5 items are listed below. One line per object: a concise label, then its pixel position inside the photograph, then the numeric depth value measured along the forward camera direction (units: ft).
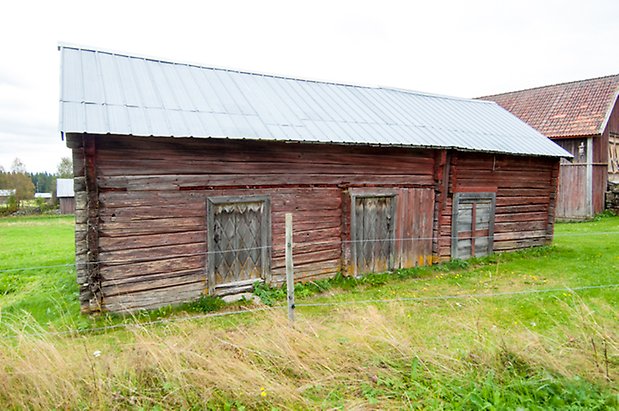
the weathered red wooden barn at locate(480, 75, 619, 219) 63.00
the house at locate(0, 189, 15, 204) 171.46
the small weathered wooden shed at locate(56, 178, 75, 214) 136.98
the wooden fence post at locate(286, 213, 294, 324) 15.66
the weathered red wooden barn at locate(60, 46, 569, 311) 22.36
